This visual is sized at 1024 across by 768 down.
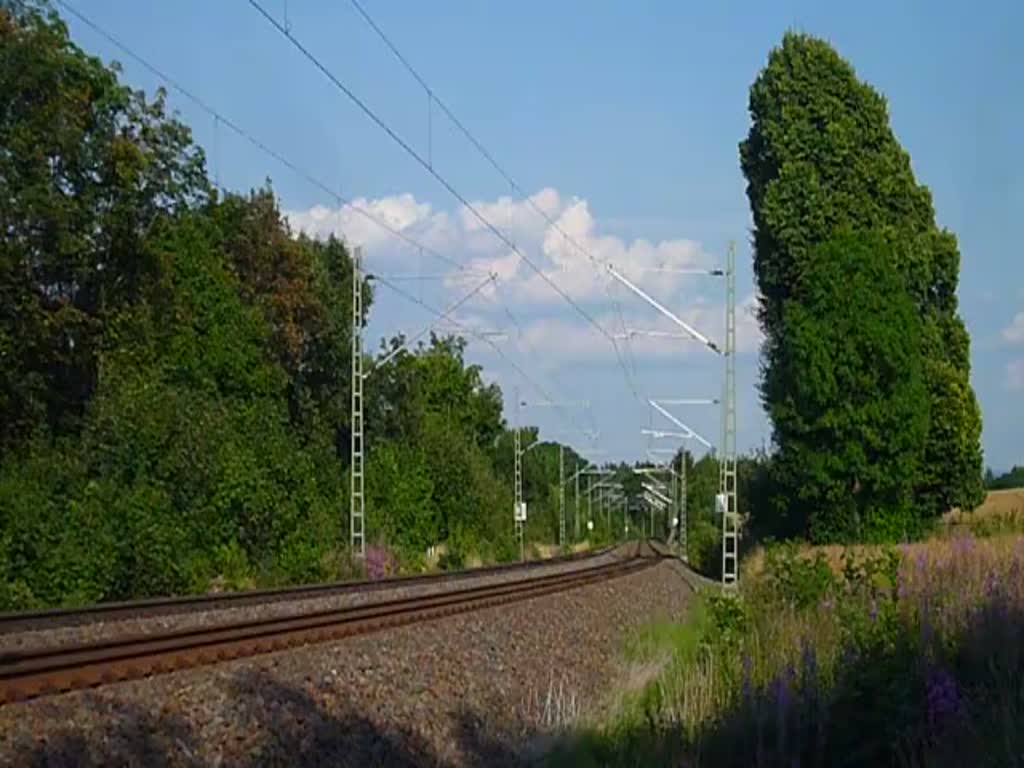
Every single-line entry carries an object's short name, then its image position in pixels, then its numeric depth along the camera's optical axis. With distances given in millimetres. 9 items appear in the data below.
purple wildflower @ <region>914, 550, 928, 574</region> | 17962
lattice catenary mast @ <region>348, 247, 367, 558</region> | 47688
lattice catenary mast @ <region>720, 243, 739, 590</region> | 39625
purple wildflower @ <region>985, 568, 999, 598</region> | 13109
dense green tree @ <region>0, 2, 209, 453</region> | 47188
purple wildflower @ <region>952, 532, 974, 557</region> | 17683
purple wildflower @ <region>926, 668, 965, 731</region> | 10031
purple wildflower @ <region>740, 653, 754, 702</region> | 11914
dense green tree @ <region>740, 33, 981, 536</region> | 61812
